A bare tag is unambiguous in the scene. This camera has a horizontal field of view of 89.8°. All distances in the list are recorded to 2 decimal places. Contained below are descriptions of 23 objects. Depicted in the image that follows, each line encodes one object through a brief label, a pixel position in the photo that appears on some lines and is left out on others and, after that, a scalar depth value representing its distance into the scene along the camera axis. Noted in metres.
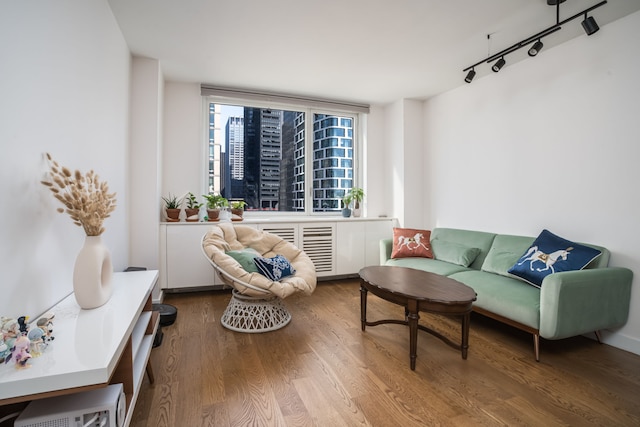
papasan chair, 2.60
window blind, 3.96
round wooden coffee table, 2.12
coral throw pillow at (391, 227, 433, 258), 3.74
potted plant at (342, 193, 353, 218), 4.64
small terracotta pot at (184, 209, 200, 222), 3.74
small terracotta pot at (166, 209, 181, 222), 3.64
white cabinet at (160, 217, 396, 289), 3.63
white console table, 0.85
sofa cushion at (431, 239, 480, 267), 3.38
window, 4.33
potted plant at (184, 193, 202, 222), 3.75
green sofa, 2.18
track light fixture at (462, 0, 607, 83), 2.30
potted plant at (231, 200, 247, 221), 4.00
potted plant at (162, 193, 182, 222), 3.64
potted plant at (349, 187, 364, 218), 4.70
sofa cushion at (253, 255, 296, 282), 2.79
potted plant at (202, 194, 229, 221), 3.83
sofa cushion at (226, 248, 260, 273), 2.80
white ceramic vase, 1.38
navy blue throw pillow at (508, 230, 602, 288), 2.46
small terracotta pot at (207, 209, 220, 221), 3.83
